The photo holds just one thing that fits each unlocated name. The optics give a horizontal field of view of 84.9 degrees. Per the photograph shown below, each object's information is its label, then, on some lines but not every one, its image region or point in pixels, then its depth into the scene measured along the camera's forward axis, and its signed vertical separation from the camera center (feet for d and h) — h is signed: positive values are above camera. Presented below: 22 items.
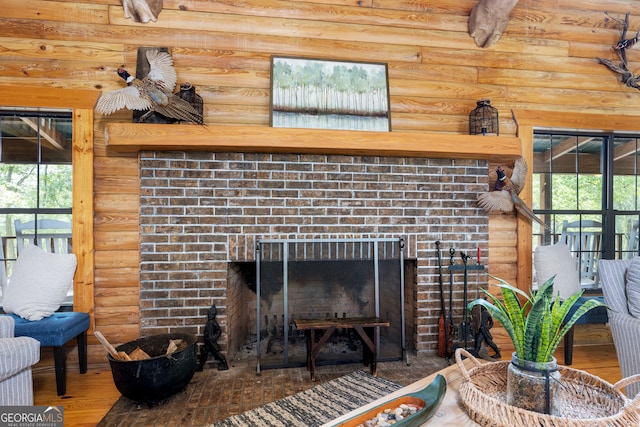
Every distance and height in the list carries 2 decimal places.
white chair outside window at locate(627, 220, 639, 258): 11.58 -0.93
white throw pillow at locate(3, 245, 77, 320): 7.75 -1.55
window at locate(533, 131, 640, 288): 10.96 +0.64
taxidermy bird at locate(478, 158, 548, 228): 9.57 +0.53
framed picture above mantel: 9.11 +3.14
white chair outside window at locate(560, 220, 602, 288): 11.16 -1.01
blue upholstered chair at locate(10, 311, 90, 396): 7.32 -2.49
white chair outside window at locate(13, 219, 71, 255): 8.95 -0.52
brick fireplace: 8.70 -0.06
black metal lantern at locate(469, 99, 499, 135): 9.59 +2.62
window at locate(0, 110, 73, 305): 8.89 +0.68
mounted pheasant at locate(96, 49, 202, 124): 7.89 +2.62
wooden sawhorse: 8.16 -2.79
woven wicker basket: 3.13 -1.92
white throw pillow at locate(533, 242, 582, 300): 9.75 -1.53
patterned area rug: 6.34 -3.78
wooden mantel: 7.95 +1.75
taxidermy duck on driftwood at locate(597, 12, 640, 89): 10.80 +4.76
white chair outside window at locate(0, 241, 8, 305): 8.88 -1.46
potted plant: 3.40 -1.38
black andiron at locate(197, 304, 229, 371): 8.45 -3.08
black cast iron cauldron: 6.59 -3.10
